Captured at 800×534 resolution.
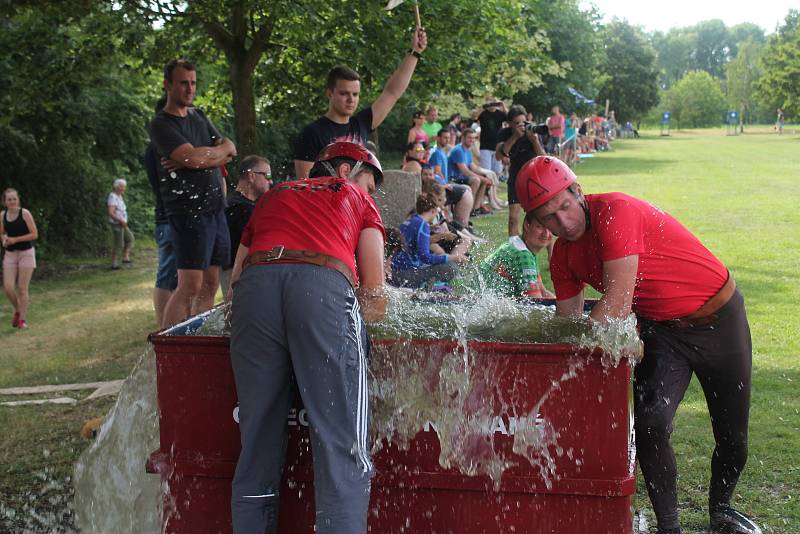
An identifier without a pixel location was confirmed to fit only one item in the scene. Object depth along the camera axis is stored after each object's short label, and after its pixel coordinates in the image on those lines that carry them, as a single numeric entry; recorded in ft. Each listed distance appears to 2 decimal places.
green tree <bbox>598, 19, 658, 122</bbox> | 269.85
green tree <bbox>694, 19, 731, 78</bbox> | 645.92
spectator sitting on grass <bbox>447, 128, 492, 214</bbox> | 60.08
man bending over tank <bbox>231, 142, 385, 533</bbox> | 11.55
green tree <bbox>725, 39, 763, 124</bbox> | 422.00
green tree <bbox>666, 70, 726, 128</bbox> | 417.69
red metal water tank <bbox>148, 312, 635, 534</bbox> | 11.72
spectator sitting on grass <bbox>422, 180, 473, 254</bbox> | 34.47
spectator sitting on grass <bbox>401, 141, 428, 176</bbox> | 47.57
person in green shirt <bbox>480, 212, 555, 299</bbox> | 20.90
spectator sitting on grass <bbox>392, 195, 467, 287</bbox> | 28.22
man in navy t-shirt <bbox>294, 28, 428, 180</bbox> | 20.76
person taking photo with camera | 42.29
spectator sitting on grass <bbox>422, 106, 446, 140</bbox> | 67.41
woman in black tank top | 38.99
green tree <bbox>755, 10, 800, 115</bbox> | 248.93
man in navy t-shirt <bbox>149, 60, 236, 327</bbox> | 21.94
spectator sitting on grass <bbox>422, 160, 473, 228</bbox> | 49.26
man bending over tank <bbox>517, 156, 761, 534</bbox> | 13.15
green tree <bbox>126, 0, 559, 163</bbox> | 36.32
